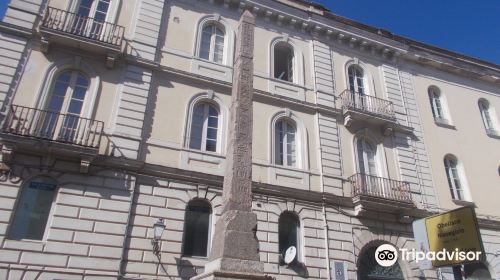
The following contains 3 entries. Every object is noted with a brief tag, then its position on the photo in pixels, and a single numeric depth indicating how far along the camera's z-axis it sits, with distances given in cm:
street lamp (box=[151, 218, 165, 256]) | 1000
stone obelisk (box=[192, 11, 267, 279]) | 616
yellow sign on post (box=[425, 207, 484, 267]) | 454
